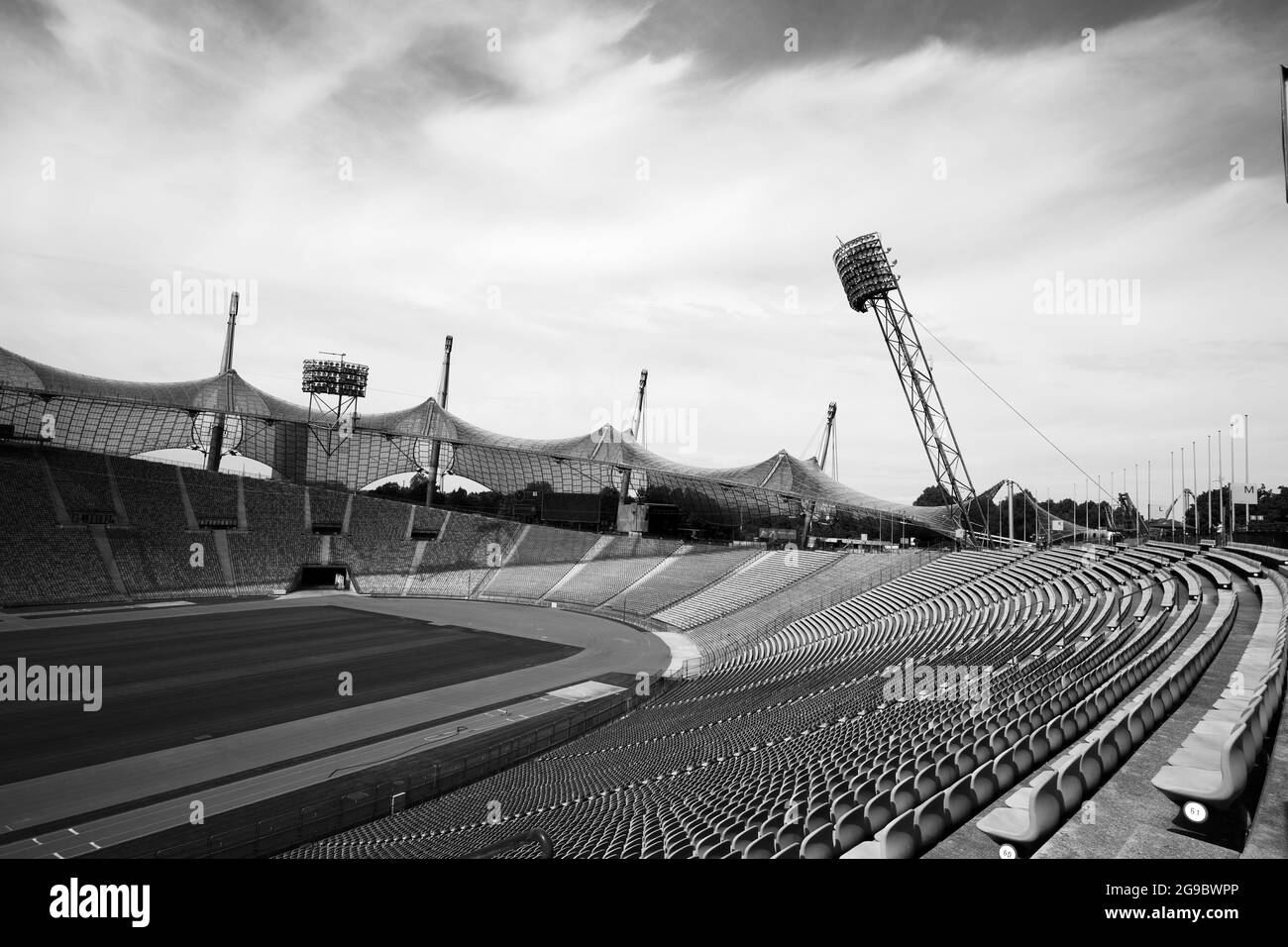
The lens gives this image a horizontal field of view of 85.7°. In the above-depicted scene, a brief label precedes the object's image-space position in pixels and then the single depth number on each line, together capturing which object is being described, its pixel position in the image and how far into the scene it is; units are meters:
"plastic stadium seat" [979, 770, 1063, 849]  4.64
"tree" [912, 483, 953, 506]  110.56
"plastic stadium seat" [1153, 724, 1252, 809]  4.35
